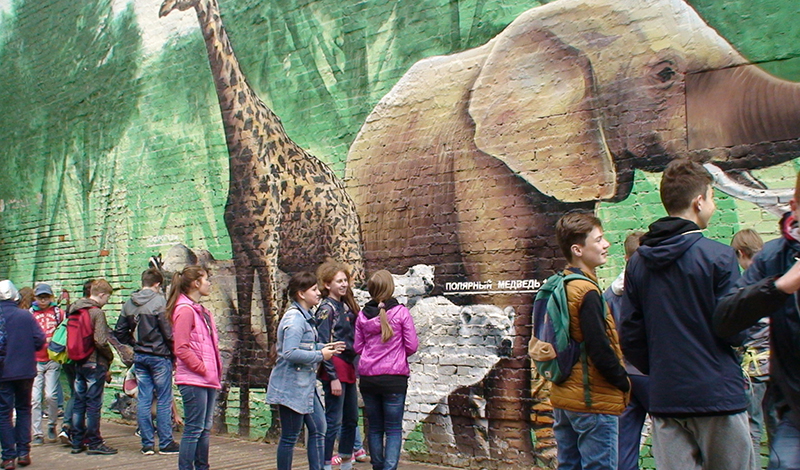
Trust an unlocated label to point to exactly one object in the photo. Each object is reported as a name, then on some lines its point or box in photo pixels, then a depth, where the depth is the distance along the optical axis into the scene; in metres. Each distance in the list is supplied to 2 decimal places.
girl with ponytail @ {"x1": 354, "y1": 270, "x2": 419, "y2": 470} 6.26
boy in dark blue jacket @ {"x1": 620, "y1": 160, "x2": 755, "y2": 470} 3.39
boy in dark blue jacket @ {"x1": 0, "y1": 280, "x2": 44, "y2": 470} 7.47
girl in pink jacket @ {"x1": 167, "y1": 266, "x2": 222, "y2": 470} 6.24
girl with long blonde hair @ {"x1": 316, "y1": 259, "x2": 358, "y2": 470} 6.56
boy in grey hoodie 8.02
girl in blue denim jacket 5.83
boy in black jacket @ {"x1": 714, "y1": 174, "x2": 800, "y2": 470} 2.91
